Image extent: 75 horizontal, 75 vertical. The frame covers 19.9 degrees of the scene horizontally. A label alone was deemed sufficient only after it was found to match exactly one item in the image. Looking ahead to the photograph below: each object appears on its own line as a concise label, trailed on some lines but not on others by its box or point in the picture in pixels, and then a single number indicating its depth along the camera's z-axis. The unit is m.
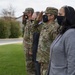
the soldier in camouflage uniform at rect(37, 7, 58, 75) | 3.84
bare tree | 44.65
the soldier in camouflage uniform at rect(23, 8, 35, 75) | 4.81
